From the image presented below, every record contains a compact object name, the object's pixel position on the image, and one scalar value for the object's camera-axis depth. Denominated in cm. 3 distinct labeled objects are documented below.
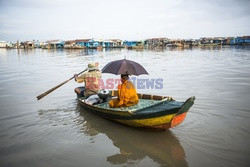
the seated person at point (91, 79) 744
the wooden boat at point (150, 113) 451
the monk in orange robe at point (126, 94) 544
